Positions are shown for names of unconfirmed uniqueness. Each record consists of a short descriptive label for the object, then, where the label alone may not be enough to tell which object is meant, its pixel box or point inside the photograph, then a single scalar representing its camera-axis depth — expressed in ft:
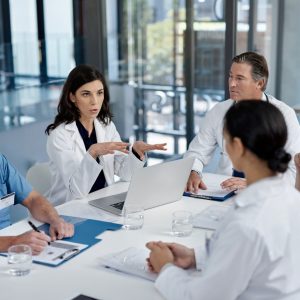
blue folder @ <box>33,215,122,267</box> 6.93
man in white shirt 10.23
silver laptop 7.79
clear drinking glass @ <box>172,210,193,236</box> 7.13
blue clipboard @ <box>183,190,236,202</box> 8.72
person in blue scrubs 6.47
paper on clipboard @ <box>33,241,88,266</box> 6.23
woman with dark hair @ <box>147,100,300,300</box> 4.47
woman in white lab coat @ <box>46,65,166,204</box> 9.68
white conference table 5.52
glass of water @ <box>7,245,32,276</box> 5.97
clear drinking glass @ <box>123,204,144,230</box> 7.38
